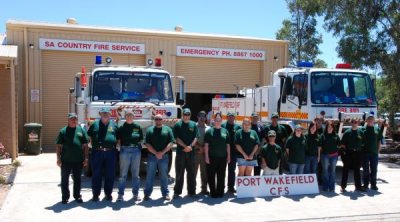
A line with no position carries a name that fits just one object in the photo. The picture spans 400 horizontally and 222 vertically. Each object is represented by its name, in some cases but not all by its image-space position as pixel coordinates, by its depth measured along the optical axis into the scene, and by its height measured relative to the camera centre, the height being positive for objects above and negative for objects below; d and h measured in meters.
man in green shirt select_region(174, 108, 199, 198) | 8.83 -1.00
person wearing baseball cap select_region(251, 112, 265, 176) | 9.88 -0.70
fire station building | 16.59 +1.69
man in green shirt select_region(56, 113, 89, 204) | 8.21 -0.97
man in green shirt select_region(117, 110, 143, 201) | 8.59 -0.92
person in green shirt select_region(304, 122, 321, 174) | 9.64 -1.02
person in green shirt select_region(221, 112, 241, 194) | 9.29 -1.25
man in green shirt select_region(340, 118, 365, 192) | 9.73 -1.12
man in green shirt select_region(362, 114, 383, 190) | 9.86 -1.11
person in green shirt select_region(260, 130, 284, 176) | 9.27 -1.13
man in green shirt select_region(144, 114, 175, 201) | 8.59 -0.95
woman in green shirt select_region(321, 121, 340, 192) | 9.65 -1.17
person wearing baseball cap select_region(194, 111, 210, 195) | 9.18 -1.02
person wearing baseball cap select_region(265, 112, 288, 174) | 10.12 -0.70
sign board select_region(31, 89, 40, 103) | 16.69 +0.18
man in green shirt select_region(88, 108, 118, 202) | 8.39 -0.96
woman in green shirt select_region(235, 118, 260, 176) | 9.07 -0.83
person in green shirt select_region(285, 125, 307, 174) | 9.44 -1.03
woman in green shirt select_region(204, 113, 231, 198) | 8.84 -1.06
